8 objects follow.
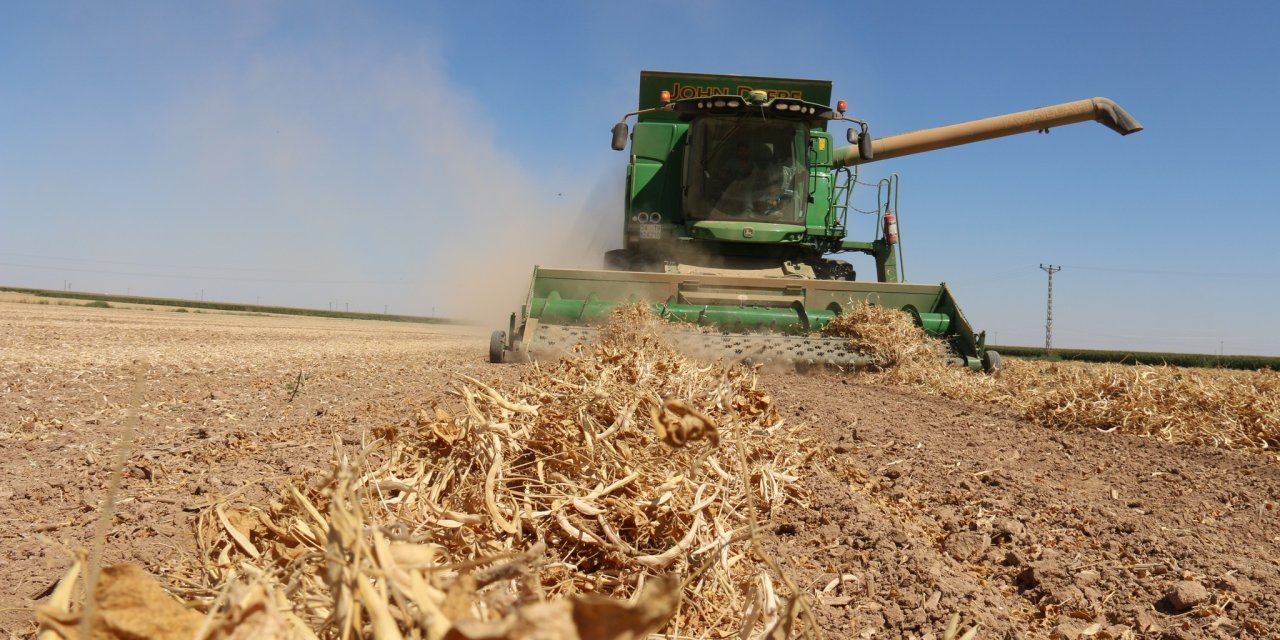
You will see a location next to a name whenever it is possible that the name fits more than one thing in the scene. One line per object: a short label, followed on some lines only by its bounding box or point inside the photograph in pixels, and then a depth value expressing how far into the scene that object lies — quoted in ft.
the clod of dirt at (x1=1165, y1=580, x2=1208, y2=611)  7.95
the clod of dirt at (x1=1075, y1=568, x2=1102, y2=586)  8.40
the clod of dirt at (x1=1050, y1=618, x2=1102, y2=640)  7.29
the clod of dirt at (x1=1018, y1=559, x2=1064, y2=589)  8.40
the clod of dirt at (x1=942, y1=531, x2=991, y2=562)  9.29
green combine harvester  28.45
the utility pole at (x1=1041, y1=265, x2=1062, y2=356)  148.66
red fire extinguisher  36.06
